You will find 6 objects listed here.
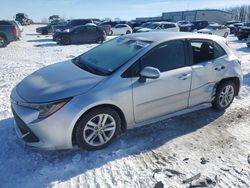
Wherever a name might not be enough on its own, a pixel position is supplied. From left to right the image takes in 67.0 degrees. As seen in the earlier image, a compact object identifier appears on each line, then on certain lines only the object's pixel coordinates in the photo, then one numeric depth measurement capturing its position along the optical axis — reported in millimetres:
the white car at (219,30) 18777
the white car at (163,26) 17006
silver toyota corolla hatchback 2549
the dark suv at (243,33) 16199
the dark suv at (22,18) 38463
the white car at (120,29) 20815
